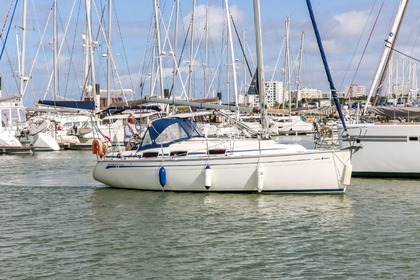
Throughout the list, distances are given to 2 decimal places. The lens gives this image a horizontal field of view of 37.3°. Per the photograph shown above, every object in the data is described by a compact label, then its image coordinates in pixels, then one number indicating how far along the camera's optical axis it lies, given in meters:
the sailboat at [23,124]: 48.19
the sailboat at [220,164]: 20.09
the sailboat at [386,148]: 24.53
